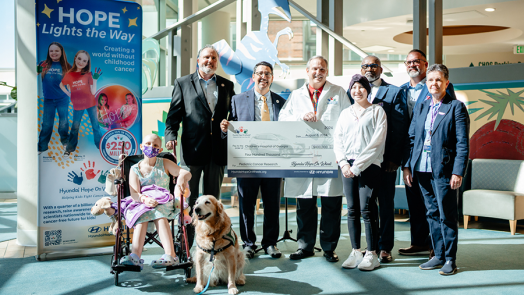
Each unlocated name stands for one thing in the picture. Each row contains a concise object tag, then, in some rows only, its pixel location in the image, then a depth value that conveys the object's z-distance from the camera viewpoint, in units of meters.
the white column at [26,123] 4.50
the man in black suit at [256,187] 3.99
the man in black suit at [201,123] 3.89
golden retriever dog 3.00
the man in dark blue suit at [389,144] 3.81
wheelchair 3.12
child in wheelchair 3.23
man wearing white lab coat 3.85
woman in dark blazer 3.41
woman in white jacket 3.49
